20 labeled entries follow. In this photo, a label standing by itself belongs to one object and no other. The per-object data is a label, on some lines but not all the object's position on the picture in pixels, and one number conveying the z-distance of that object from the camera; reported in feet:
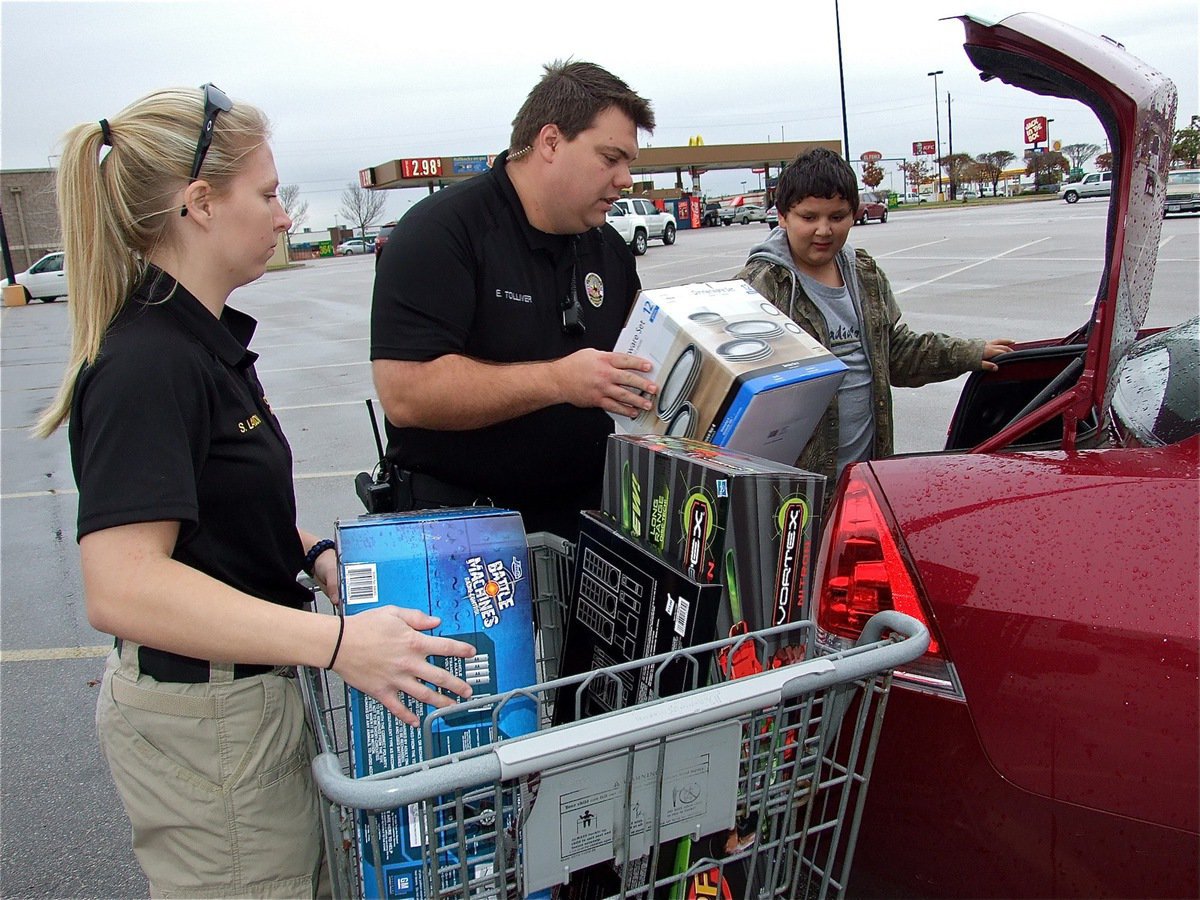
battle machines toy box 4.79
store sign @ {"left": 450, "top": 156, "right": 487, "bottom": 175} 172.96
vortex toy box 4.87
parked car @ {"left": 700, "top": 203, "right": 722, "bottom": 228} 168.86
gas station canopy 171.63
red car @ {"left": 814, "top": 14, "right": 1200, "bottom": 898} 4.31
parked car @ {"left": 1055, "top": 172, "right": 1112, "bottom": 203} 146.20
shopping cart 3.65
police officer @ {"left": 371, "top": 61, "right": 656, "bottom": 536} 6.82
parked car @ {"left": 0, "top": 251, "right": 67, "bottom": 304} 97.55
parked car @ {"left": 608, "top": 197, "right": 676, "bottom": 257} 102.53
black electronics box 4.79
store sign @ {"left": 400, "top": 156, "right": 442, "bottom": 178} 169.37
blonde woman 4.30
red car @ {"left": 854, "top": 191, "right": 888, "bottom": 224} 129.90
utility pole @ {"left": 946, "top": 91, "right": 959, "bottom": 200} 260.29
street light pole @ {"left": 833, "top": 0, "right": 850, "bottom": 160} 130.31
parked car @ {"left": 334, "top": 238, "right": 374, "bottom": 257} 232.63
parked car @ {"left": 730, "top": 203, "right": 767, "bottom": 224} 164.96
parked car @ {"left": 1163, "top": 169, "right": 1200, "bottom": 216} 81.05
